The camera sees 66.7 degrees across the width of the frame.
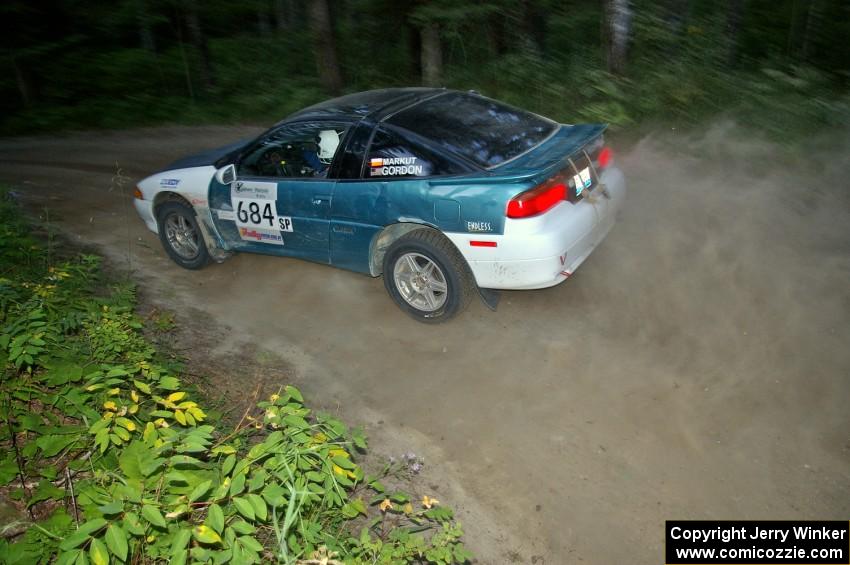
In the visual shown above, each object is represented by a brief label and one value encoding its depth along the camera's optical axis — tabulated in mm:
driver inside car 5484
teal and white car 4637
